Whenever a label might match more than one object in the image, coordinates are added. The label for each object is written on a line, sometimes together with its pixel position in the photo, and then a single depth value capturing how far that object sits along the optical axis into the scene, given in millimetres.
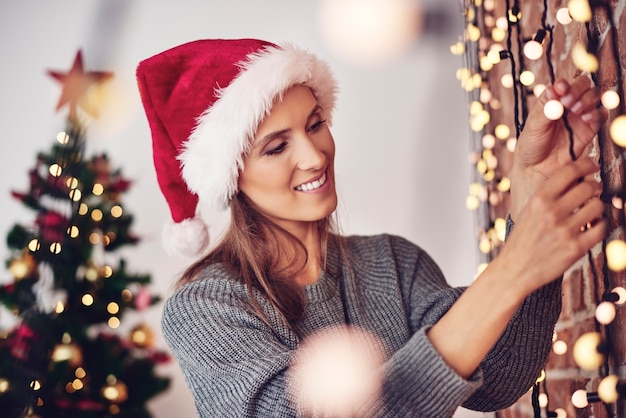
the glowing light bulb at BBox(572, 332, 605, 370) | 765
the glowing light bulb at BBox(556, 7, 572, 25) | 808
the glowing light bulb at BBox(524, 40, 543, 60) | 784
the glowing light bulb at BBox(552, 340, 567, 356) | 985
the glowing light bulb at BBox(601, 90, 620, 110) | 717
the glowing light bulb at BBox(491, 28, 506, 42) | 1324
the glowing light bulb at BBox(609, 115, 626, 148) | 677
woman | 730
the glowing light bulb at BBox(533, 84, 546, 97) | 1063
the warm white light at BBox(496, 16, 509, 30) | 1182
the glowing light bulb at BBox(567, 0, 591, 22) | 719
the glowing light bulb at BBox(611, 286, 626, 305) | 749
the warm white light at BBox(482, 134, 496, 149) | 1478
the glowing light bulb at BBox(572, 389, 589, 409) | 752
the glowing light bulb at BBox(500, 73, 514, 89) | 1074
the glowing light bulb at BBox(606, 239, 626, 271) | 718
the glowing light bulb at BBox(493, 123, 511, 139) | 1361
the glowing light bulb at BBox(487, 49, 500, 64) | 974
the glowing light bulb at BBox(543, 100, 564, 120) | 713
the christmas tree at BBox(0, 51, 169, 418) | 1906
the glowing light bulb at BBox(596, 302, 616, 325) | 723
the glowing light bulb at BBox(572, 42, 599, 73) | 733
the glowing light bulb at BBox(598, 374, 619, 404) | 719
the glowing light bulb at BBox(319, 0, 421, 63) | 2301
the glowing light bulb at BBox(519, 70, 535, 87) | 862
